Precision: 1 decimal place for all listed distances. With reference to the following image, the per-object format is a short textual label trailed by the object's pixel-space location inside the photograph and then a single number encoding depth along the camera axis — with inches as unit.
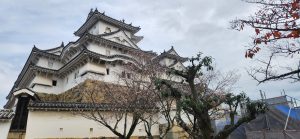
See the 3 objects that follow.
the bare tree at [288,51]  213.6
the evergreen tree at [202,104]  288.5
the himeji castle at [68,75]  561.0
